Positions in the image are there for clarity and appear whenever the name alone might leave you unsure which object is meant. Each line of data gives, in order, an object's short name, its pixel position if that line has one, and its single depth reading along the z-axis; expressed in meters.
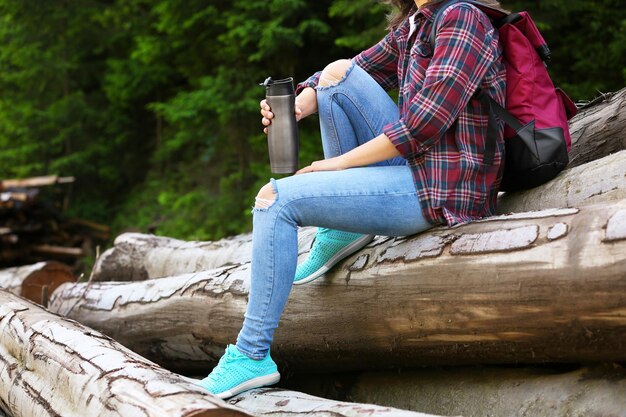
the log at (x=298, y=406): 2.56
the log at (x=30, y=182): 10.76
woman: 2.78
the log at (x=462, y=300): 2.42
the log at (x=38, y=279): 5.97
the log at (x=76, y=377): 2.40
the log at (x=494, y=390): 2.59
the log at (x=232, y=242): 3.11
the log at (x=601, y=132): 3.62
